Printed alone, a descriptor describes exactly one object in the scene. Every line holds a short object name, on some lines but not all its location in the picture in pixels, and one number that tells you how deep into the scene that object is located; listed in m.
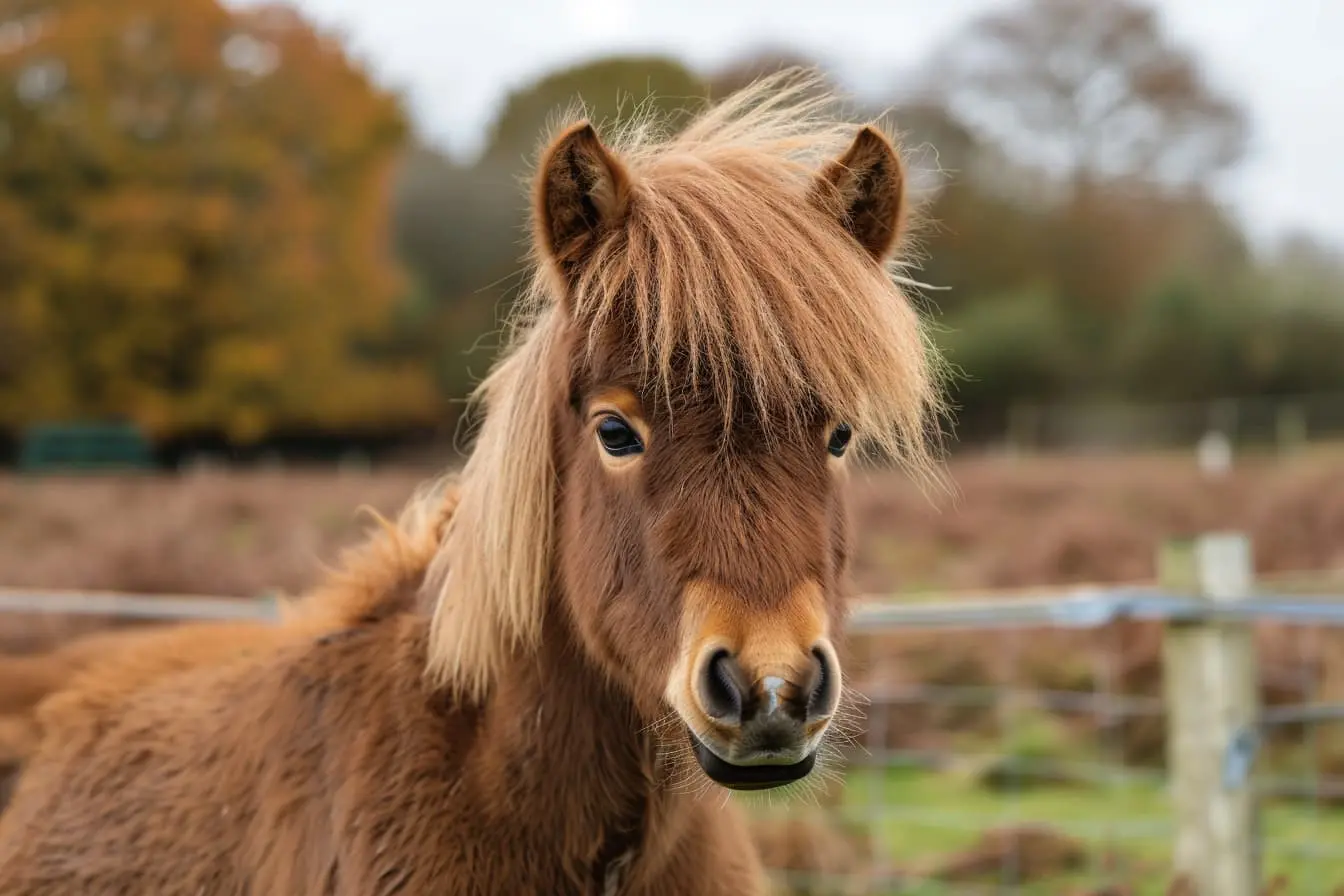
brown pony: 2.18
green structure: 26.95
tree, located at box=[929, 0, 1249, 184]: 26.30
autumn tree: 30.59
